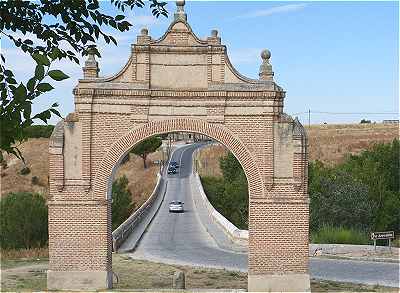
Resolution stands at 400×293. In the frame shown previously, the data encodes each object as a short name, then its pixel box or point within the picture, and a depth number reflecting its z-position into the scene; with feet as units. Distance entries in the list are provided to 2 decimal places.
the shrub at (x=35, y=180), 184.48
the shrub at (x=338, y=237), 77.87
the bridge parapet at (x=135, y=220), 79.87
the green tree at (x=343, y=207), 94.48
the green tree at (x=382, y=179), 99.14
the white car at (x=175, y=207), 122.83
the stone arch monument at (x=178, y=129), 46.98
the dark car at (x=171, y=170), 209.87
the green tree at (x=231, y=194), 124.57
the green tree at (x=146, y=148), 208.23
